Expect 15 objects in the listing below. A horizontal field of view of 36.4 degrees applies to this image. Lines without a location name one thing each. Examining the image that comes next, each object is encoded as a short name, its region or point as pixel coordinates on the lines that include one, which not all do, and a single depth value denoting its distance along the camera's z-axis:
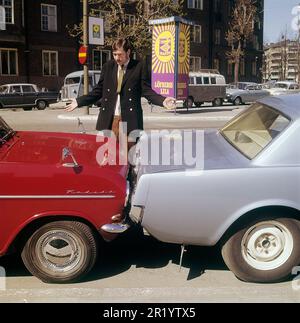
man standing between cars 5.05
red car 3.40
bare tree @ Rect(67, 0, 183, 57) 24.27
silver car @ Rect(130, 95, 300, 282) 3.43
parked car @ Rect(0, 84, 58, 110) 24.02
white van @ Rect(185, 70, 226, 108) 26.41
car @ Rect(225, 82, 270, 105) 29.58
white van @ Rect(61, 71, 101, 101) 25.94
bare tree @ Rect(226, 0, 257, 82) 44.53
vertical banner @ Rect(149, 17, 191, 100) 19.28
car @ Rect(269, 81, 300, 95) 37.75
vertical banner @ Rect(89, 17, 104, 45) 18.33
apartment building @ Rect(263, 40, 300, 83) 66.65
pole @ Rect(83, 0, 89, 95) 18.01
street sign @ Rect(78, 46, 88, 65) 16.89
